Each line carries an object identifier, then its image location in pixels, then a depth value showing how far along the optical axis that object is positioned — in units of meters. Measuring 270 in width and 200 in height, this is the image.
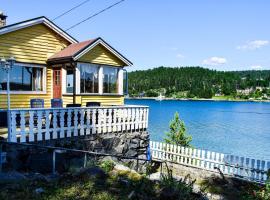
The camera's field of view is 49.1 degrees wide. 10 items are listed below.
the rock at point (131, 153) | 13.54
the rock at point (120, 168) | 9.03
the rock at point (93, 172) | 7.32
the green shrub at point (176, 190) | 5.71
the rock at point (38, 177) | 6.91
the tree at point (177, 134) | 24.30
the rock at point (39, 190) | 6.06
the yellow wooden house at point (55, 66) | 14.37
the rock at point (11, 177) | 6.72
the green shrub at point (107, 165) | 8.94
